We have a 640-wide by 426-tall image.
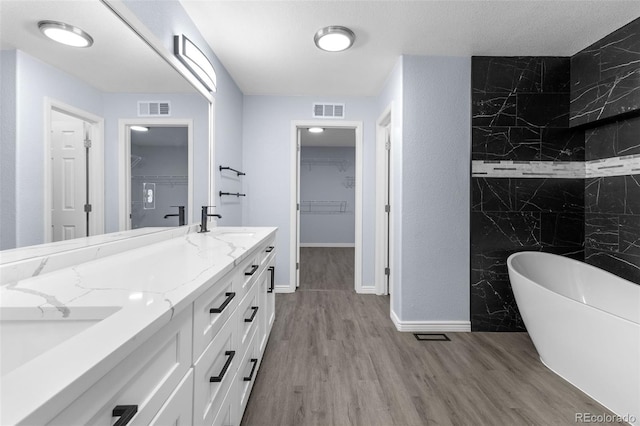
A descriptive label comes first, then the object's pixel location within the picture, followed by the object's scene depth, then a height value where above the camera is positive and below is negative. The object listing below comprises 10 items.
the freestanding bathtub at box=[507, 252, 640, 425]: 1.54 -0.67
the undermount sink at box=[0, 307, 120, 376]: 0.72 -0.28
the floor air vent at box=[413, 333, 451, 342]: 2.53 -1.06
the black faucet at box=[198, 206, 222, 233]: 2.29 -0.10
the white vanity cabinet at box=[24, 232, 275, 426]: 0.56 -0.41
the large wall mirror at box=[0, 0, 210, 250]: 0.96 +0.31
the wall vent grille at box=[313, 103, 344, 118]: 3.71 +1.16
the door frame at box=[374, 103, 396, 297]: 3.59 +0.17
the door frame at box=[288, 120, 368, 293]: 3.70 +0.16
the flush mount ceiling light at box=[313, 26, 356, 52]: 2.25 +1.26
